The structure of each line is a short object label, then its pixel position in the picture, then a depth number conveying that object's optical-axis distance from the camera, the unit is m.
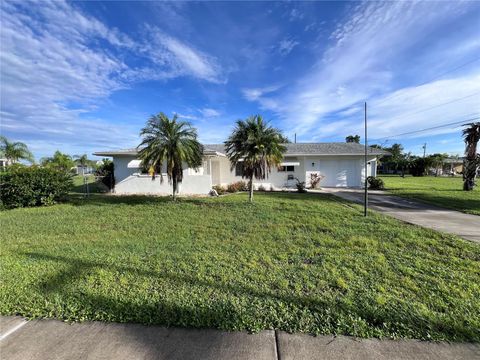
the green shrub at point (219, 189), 15.28
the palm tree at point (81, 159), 45.08
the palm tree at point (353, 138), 48.96
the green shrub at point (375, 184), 17.19
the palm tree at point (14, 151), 22.74
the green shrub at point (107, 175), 16.08
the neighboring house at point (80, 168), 45.55
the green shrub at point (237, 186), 16.23
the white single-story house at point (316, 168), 17.97
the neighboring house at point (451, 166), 50.02
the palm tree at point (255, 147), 10.09
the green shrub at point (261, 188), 16.95
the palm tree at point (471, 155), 15.60
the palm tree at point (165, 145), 9.76
